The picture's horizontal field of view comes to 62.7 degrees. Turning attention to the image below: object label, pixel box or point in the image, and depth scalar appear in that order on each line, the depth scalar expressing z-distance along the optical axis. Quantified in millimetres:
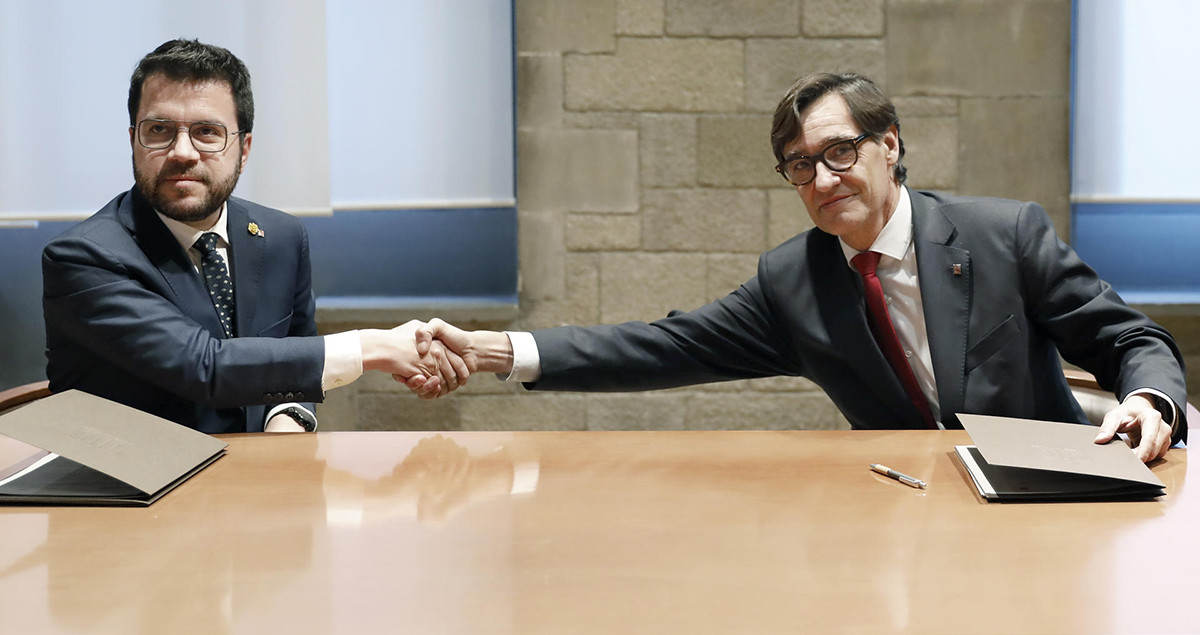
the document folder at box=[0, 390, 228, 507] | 1418
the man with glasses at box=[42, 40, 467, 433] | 1875
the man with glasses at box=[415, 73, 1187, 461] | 2064
